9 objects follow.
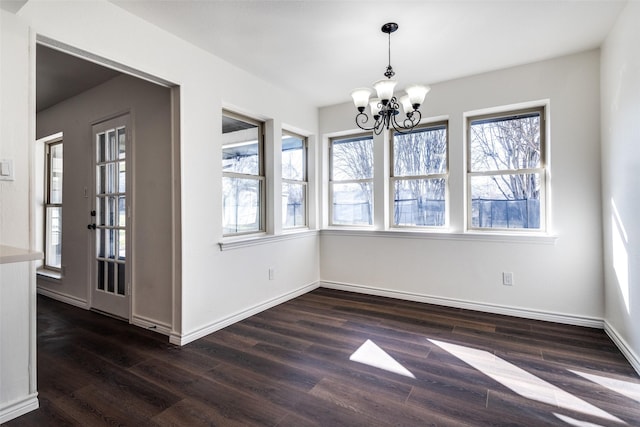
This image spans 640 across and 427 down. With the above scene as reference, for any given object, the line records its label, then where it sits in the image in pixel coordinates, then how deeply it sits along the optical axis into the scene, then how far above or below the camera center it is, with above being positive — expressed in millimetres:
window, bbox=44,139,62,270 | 4500 +177
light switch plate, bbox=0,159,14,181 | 1773 +247
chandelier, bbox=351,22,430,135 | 2314 +873
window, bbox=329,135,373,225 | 4371 +452
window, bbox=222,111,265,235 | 3416 +422
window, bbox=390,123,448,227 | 3850 +439
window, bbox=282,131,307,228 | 4223 +438
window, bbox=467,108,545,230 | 3371 +449
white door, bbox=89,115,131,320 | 3336 -65
